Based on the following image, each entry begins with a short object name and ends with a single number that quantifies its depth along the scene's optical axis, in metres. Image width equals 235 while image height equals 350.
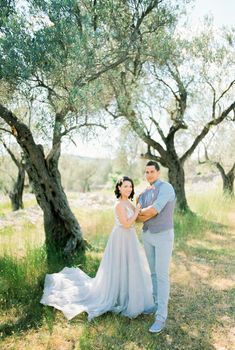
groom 6.14
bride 6.64
